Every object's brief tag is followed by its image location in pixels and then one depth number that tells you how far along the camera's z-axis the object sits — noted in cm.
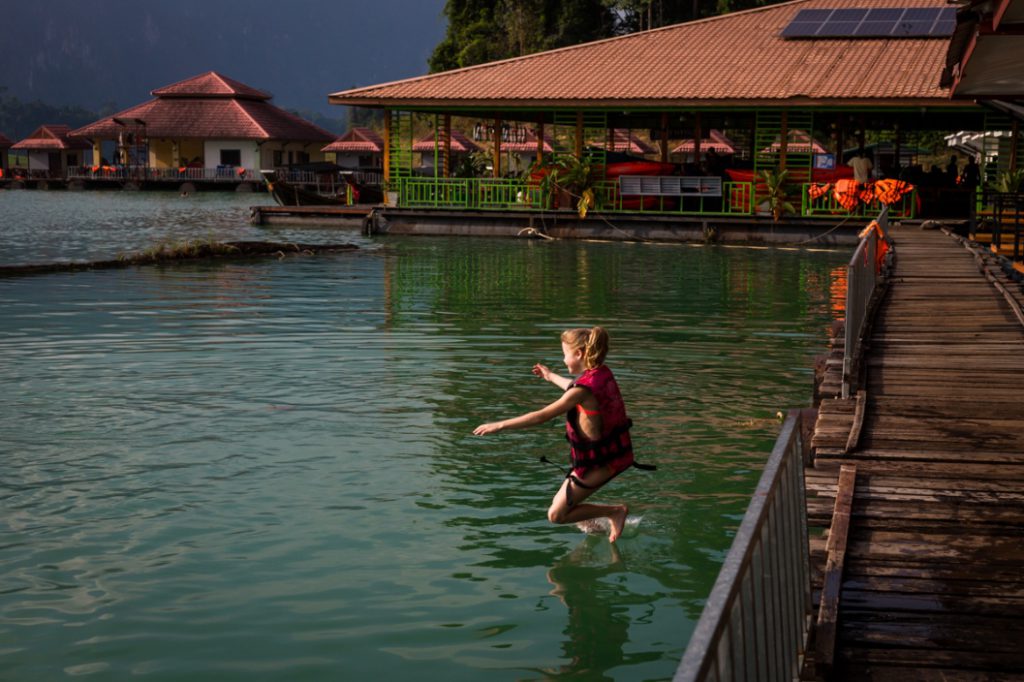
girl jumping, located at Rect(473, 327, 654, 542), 655
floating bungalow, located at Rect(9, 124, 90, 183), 9244
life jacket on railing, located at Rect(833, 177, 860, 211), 2920
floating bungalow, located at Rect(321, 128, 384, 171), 8206
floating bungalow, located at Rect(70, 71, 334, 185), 8000
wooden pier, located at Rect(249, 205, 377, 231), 3816
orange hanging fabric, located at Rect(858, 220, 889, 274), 1499
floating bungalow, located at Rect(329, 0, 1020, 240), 3031
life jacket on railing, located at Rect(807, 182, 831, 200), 3016
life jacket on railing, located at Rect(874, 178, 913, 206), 2833
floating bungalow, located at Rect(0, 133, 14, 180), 9662
